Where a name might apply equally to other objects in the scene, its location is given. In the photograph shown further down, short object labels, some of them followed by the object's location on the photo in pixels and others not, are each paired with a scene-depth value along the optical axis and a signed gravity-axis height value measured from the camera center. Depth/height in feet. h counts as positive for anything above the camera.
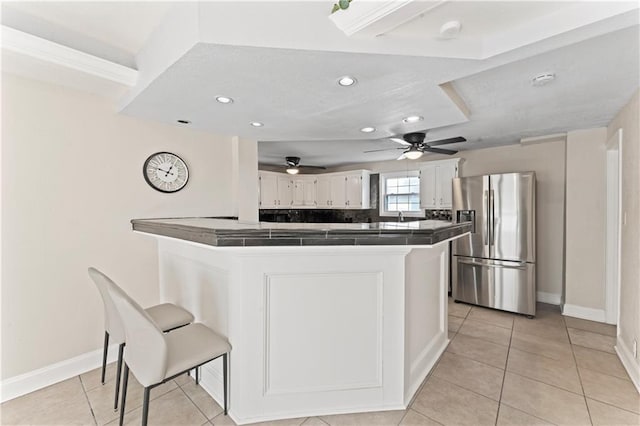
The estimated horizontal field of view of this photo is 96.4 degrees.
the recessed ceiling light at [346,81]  6.43 +2.99
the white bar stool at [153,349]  4.83 -2.66
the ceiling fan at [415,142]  10.98 +2.67
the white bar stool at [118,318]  6.28 -2.64
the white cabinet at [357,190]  18.85 +1.40
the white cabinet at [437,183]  15.05 +1.51
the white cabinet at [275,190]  18.70 +1.39
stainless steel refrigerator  11.87 -1.44
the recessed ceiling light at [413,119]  9.07 +3.00
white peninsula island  5.66 -2.19
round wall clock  9.49 +1.35
